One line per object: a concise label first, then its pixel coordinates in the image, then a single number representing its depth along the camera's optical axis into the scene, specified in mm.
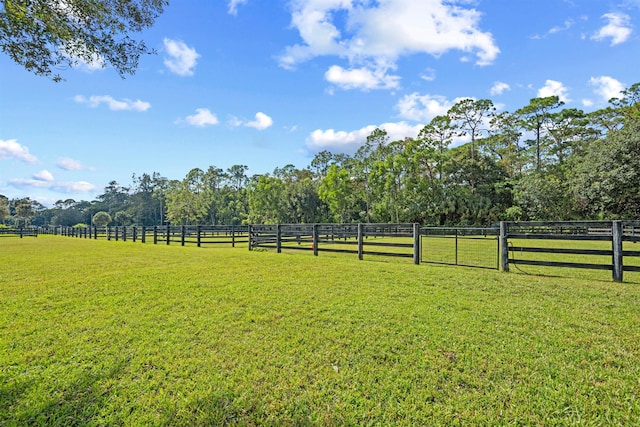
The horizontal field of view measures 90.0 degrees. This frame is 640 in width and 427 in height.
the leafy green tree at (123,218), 80750
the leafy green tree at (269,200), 47250
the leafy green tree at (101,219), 57906
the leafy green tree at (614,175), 22688
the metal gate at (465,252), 8634
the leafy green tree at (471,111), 36844
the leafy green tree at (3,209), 50662
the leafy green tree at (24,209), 62175
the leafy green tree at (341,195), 38531
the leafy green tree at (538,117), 32406
